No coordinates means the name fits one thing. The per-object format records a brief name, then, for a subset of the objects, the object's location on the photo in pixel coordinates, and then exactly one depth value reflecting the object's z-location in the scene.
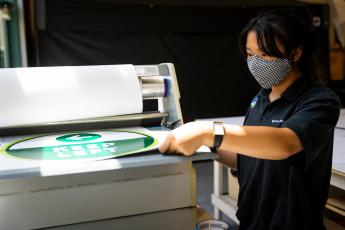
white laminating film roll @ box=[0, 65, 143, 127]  1.01
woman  0.80
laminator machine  0.79
